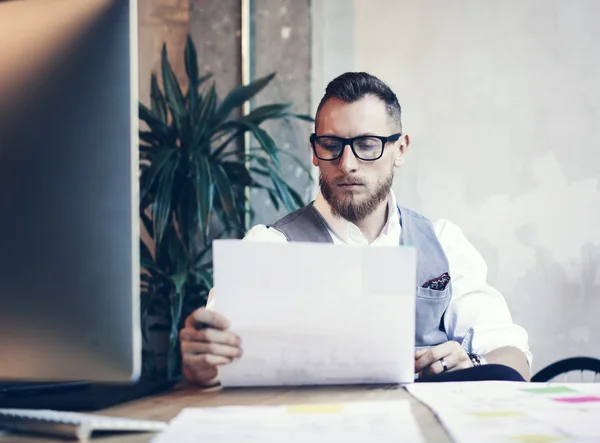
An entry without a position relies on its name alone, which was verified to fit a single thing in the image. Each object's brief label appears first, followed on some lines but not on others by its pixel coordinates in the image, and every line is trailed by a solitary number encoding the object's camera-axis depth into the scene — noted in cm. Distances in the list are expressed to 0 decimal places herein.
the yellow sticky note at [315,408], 80
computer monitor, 63
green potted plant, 221
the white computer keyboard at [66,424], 70
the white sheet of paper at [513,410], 66
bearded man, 163
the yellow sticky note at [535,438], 64
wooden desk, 82
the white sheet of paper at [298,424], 67
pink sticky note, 85
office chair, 164
